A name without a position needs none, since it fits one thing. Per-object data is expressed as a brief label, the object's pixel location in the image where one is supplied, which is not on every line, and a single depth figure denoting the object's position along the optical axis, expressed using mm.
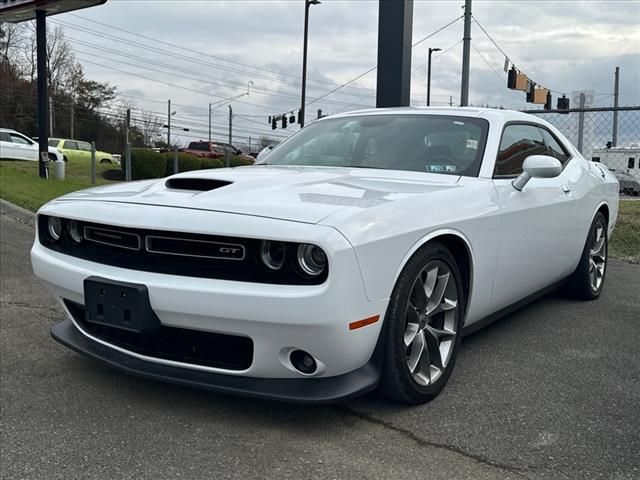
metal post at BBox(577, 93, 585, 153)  10109
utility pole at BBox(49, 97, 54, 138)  57234
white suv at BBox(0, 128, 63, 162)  22328
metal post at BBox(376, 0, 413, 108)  7457
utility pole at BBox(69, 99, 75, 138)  58094
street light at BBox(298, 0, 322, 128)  24484
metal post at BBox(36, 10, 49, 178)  12891
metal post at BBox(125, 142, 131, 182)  14519
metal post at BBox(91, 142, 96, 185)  13583
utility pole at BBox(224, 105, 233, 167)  54644
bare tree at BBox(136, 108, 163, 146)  68344
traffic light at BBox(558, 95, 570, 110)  12000
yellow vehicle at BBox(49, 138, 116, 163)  27844
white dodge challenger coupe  2340
